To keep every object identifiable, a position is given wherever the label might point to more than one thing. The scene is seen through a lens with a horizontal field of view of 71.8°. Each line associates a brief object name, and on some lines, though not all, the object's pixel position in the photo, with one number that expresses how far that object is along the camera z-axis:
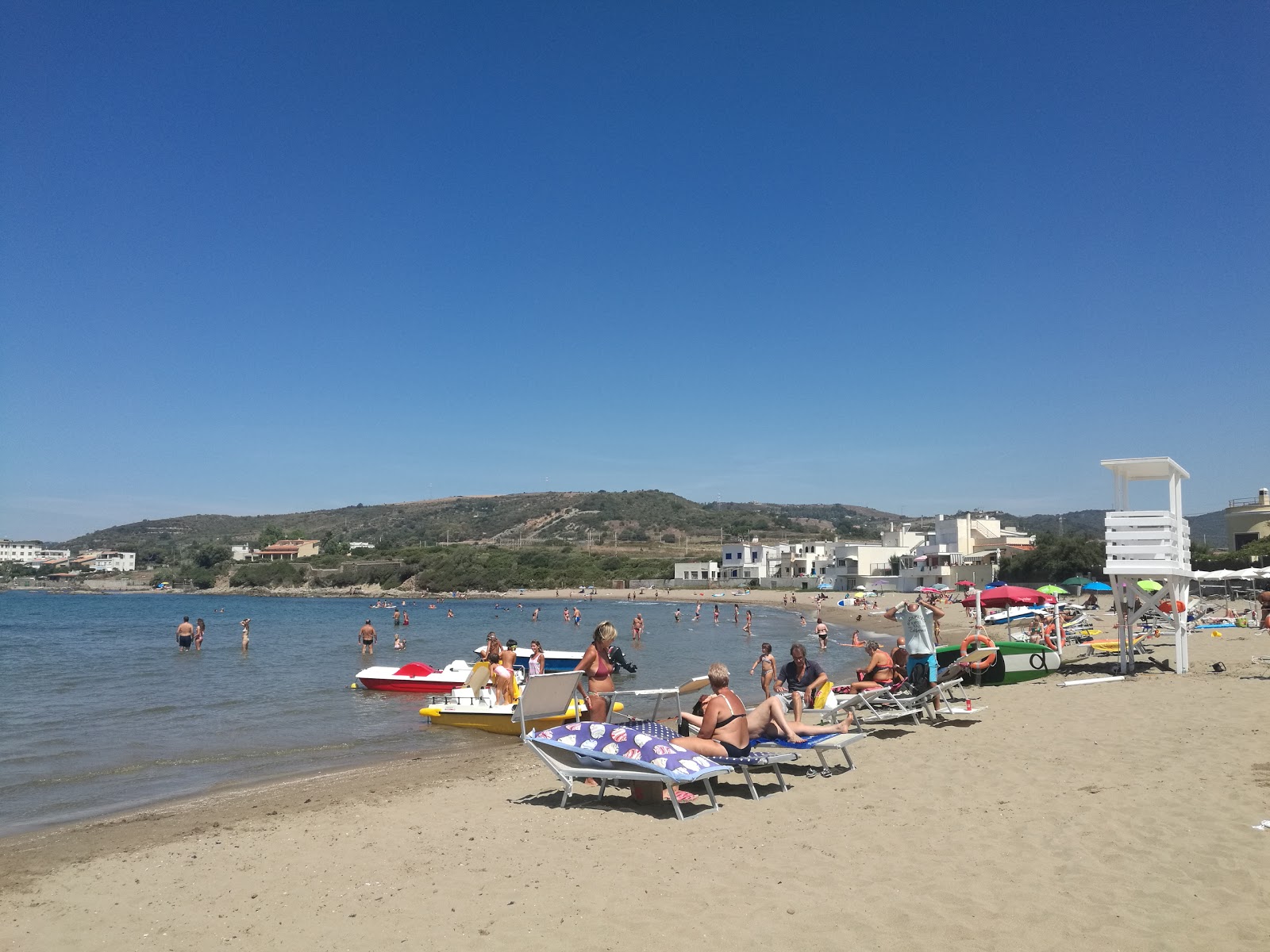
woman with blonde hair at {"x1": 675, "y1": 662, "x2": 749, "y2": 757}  6.93
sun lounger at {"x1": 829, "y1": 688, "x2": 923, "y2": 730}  9.34
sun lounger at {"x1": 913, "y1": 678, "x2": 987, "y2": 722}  9.62
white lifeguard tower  12.25
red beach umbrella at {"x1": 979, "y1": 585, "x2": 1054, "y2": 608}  18.78
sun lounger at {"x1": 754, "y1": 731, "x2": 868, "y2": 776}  7.39
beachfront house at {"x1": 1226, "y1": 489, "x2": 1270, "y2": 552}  50.78
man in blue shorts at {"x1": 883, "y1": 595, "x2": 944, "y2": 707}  10.65
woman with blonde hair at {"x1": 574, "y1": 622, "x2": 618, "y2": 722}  8.17
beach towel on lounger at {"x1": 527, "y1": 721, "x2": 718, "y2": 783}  6.48
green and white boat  13.57
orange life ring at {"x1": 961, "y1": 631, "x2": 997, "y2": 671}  13.37
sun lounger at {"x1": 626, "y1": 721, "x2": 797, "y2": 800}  6.88
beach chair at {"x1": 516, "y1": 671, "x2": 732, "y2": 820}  6.45
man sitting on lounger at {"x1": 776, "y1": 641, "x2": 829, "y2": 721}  9.94
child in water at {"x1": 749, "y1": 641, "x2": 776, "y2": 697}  10.97
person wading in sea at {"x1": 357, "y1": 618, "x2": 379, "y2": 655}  27.31
